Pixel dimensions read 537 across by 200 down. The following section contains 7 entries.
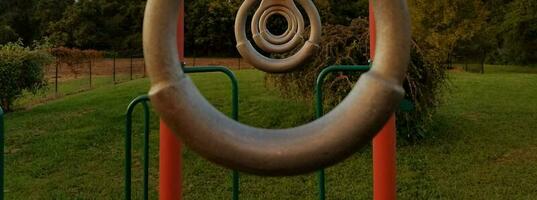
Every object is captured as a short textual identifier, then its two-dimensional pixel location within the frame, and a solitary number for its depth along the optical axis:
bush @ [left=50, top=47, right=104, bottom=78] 24.94
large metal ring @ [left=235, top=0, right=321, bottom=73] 2.19
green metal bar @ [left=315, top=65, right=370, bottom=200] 2.86
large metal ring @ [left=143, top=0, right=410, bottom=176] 0.63
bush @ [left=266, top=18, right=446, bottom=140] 7.19
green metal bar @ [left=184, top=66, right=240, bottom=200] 3.01
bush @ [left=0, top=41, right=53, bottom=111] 10.99
